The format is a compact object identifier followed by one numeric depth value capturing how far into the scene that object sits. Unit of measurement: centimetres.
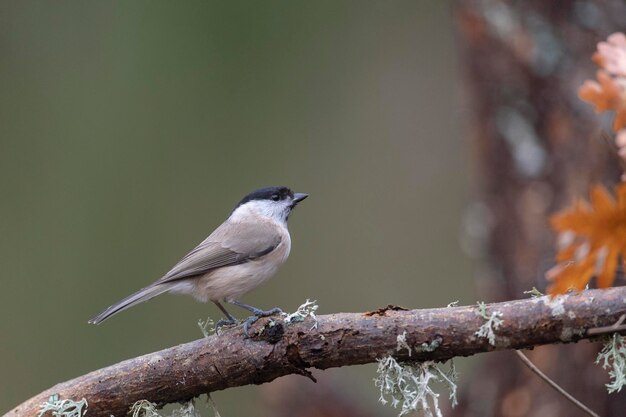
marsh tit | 688
